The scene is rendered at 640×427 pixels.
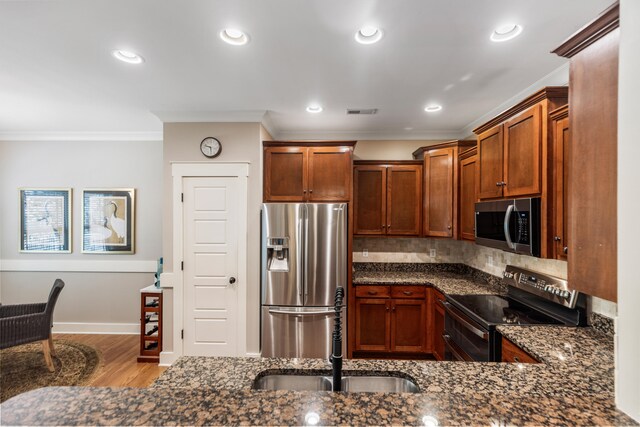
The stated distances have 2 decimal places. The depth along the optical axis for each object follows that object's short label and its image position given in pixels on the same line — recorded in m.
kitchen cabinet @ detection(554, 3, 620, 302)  0.89
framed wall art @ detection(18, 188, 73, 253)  3.97
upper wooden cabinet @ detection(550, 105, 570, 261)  1.72
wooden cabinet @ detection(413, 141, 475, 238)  3.13
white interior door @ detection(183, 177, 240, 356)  3.04
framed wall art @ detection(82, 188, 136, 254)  3.93
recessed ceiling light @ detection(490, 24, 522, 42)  1.62
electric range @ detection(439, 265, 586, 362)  1.91
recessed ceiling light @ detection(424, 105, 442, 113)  2.83
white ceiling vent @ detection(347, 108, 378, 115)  2.89
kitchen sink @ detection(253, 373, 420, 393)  1.17
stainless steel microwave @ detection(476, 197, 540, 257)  1.89
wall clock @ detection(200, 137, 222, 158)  3.02
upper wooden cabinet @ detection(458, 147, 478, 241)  2.85
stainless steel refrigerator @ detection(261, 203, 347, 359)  2.95
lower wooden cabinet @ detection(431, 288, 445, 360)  2.84
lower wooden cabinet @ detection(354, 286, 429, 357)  3.14
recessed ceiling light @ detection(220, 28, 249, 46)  1.67
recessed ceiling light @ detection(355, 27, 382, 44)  1.64
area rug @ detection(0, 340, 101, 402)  2.75
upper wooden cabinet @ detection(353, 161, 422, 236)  3.46
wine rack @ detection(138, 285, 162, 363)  3.16
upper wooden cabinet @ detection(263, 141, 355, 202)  3.15
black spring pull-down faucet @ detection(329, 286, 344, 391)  0.98
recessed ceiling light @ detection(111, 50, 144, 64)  1.91
